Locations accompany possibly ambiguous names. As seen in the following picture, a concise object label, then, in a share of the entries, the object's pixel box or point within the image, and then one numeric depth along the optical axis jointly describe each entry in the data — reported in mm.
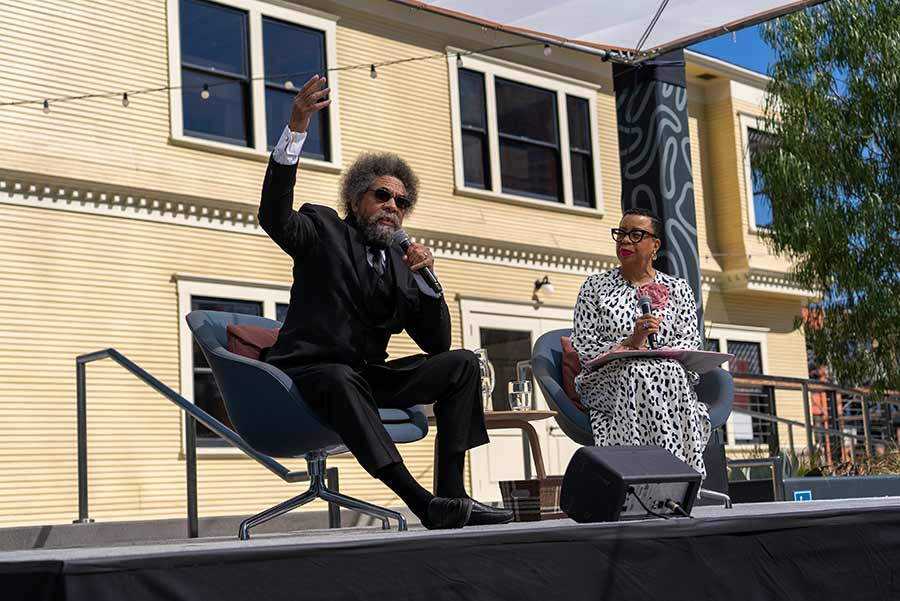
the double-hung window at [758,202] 15578
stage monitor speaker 3375
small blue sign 6949
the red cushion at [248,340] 4477
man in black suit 3652
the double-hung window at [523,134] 12984
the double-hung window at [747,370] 15000
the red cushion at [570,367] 5404
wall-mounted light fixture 13125
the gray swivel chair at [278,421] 3922
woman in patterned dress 4598
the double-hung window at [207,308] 10305
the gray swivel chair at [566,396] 5020
